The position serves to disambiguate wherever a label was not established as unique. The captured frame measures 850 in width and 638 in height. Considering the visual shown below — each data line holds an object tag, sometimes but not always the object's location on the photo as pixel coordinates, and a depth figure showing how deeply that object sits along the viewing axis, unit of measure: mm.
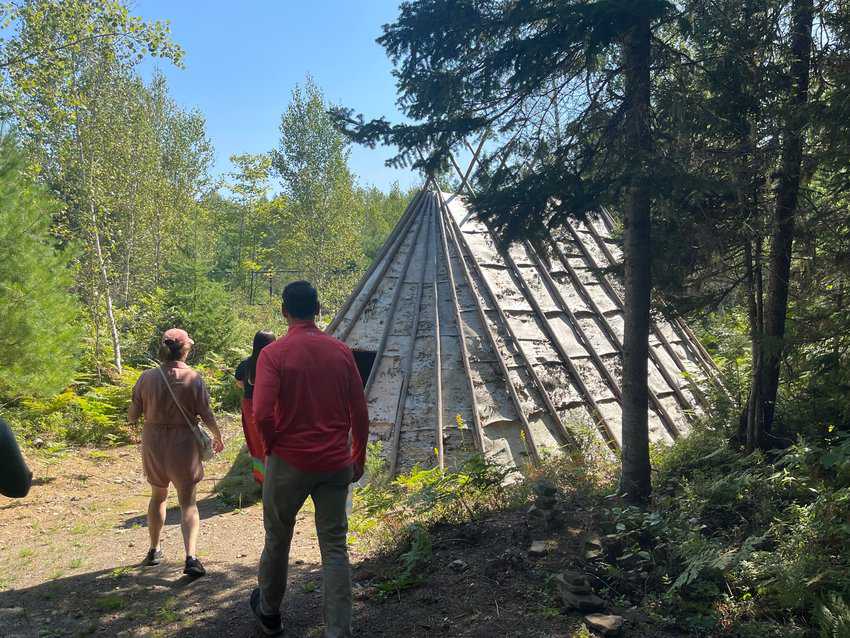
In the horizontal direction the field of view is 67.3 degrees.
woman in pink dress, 4504
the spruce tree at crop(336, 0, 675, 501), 4758
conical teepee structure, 7336
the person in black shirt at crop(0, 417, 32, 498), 1147
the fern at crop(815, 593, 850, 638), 2853
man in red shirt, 3225
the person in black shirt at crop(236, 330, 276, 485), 5629
